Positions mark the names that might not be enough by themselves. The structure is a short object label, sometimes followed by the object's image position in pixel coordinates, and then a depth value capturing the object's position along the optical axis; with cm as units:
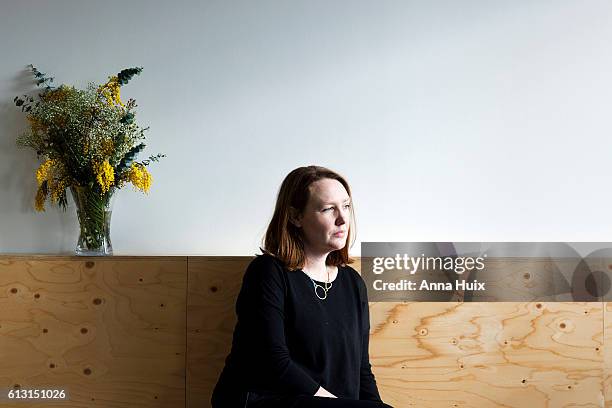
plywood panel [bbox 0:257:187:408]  237
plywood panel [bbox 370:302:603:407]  238
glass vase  248
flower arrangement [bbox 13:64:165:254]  244
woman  195
